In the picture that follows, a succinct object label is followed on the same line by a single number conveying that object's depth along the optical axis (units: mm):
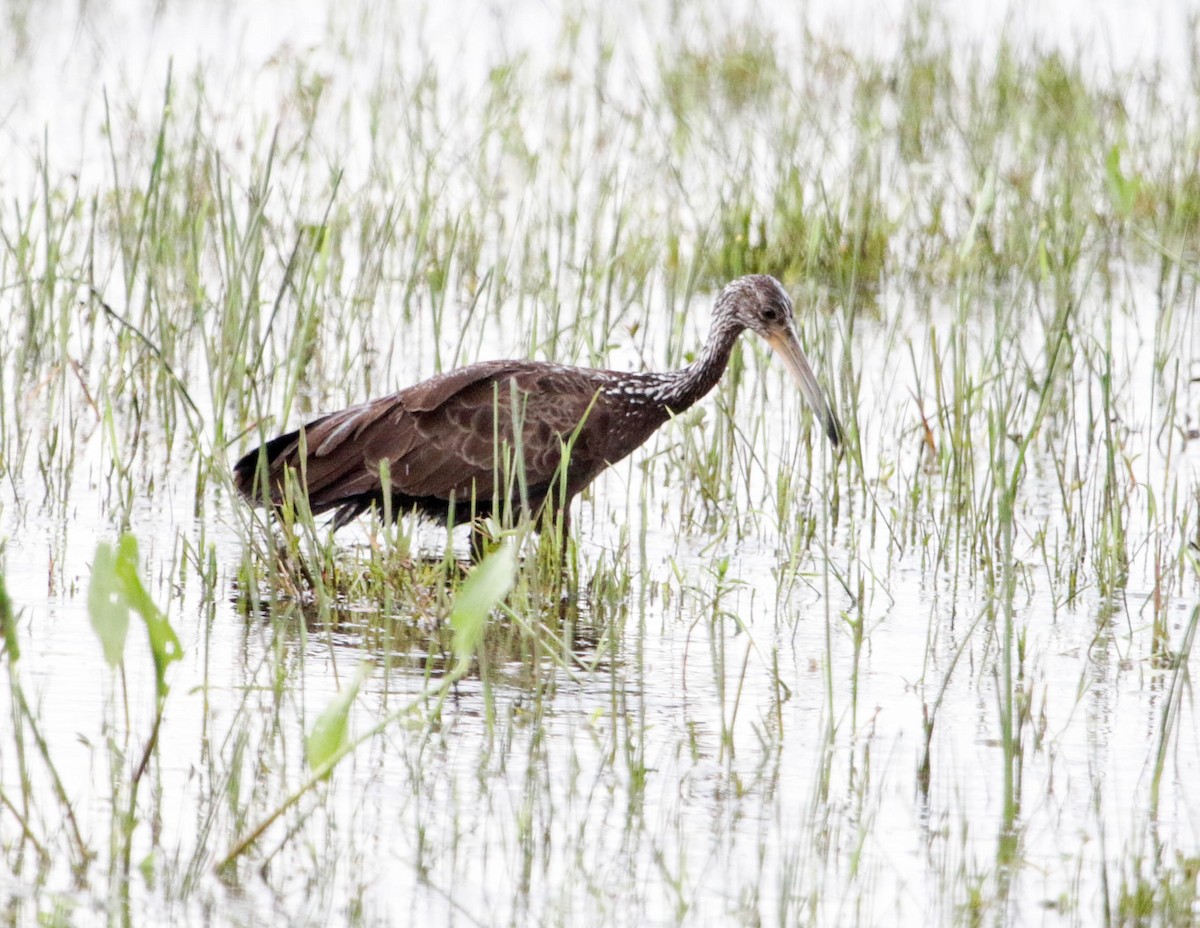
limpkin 12117
